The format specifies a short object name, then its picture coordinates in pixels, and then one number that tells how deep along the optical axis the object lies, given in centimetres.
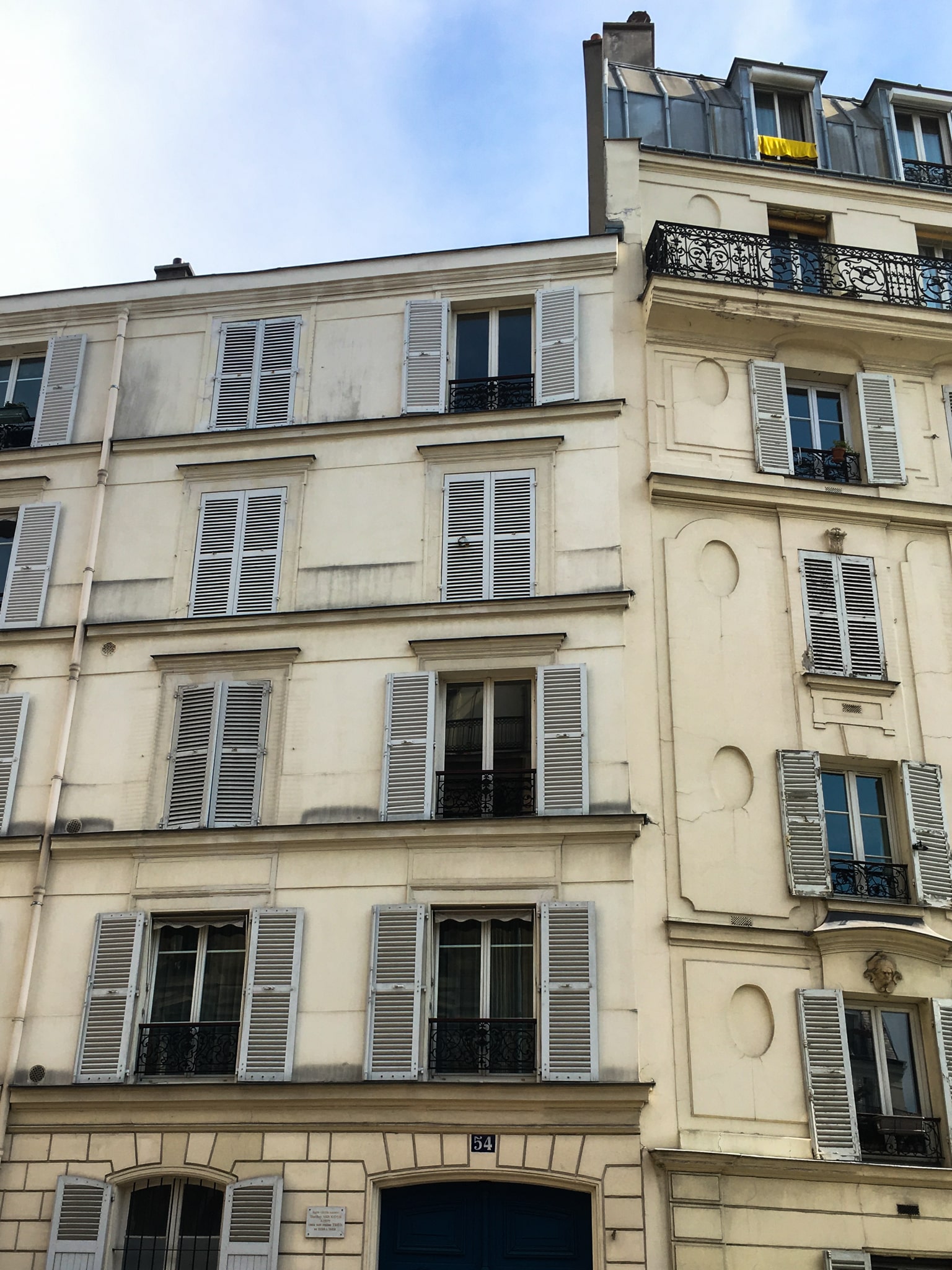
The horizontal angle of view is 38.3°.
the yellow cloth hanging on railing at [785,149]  1986
